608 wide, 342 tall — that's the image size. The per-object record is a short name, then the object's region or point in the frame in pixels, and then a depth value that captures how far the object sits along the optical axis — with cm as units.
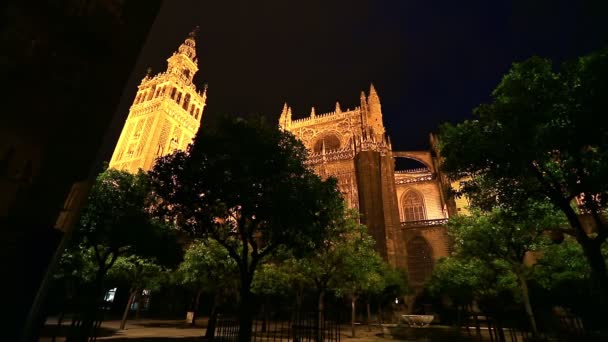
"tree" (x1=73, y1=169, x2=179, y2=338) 1237
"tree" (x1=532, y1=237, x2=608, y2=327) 1683
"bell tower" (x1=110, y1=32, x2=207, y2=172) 4972
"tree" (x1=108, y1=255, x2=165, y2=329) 1670
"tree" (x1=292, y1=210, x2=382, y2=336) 1744
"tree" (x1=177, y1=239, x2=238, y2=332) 1703
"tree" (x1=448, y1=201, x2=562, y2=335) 1408
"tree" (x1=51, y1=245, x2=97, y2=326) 1384
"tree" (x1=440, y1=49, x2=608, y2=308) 749
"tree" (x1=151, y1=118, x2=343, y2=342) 1125
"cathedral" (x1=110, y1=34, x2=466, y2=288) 3609
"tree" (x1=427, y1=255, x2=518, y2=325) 1881
